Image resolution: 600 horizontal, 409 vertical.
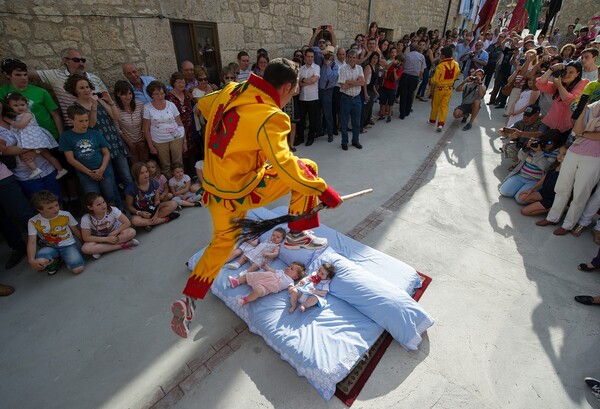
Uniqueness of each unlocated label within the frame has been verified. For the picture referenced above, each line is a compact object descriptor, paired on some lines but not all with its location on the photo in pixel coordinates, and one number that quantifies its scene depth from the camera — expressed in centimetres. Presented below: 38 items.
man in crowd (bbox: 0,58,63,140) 364
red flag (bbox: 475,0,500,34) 1647
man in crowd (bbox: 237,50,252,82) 586
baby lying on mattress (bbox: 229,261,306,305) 308
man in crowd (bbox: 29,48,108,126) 411
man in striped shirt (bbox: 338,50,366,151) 644
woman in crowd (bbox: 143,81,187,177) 462
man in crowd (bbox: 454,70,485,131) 752
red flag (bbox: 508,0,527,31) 1528
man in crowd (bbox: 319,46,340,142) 674
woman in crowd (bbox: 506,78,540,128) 608
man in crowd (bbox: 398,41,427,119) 838
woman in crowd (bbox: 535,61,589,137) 447
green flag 1431
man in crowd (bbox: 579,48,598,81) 507
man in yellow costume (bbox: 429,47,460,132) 738
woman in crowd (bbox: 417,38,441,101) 1005
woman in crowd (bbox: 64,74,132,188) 395
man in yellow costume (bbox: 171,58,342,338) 205
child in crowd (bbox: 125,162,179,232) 435
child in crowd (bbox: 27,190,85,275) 347
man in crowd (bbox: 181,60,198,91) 529
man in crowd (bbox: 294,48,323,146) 645
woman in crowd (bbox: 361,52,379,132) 731
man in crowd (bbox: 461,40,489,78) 1052
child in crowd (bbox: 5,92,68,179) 360
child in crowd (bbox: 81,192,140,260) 377
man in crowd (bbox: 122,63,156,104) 460
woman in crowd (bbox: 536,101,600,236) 370
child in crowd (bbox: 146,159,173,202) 470
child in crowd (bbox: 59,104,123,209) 392
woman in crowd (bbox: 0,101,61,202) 360
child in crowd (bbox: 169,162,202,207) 492
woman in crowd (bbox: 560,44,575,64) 655
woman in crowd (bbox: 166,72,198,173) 502
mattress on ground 249
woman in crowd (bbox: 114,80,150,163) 445
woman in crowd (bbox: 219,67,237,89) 545
